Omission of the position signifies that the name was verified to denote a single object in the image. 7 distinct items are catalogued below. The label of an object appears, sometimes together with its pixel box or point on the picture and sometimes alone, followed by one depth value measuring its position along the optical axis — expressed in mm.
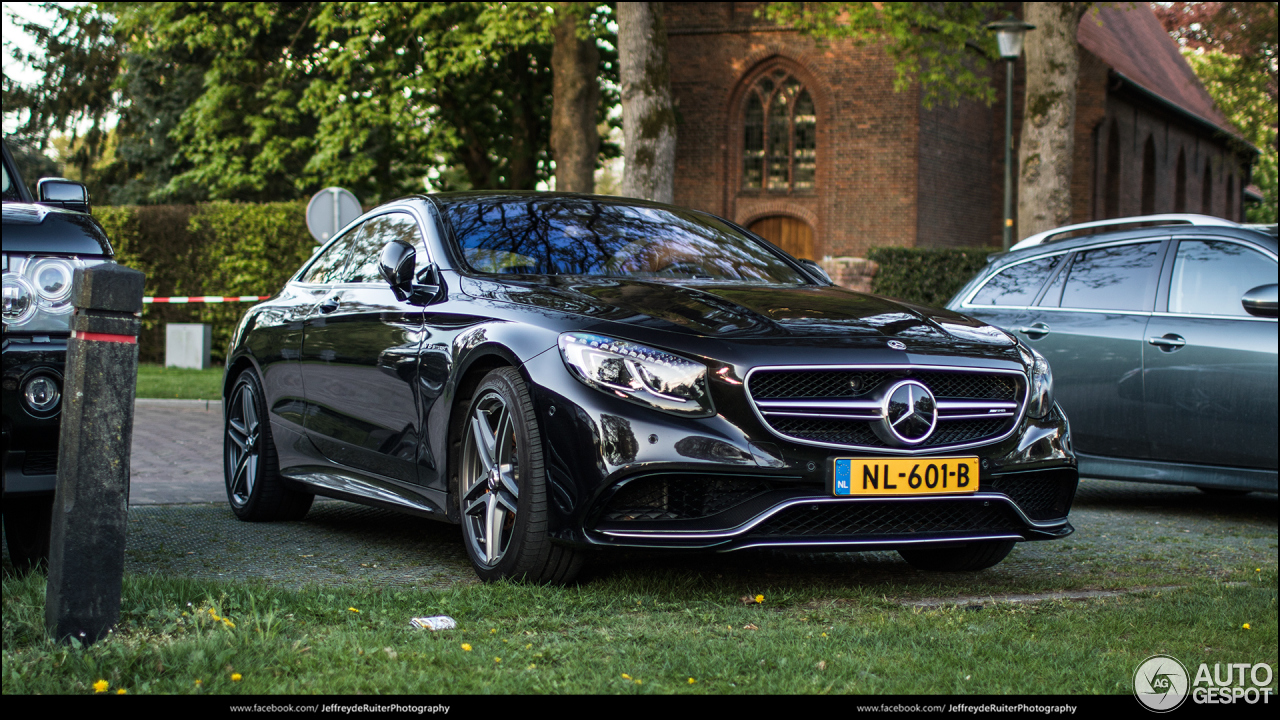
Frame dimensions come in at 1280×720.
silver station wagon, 7109
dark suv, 4156
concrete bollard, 3498
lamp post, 17656
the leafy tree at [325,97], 25031
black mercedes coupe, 4285
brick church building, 30828
